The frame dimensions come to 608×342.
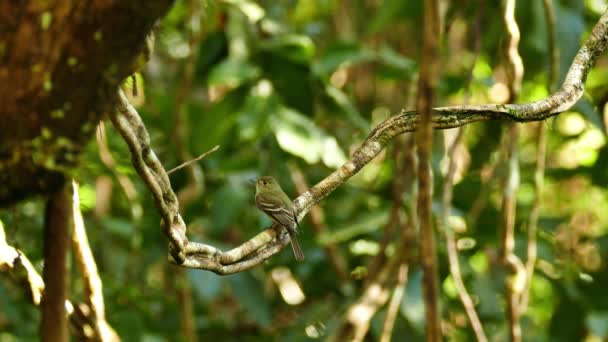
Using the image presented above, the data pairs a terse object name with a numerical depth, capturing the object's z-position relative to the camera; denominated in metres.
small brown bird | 6.65
